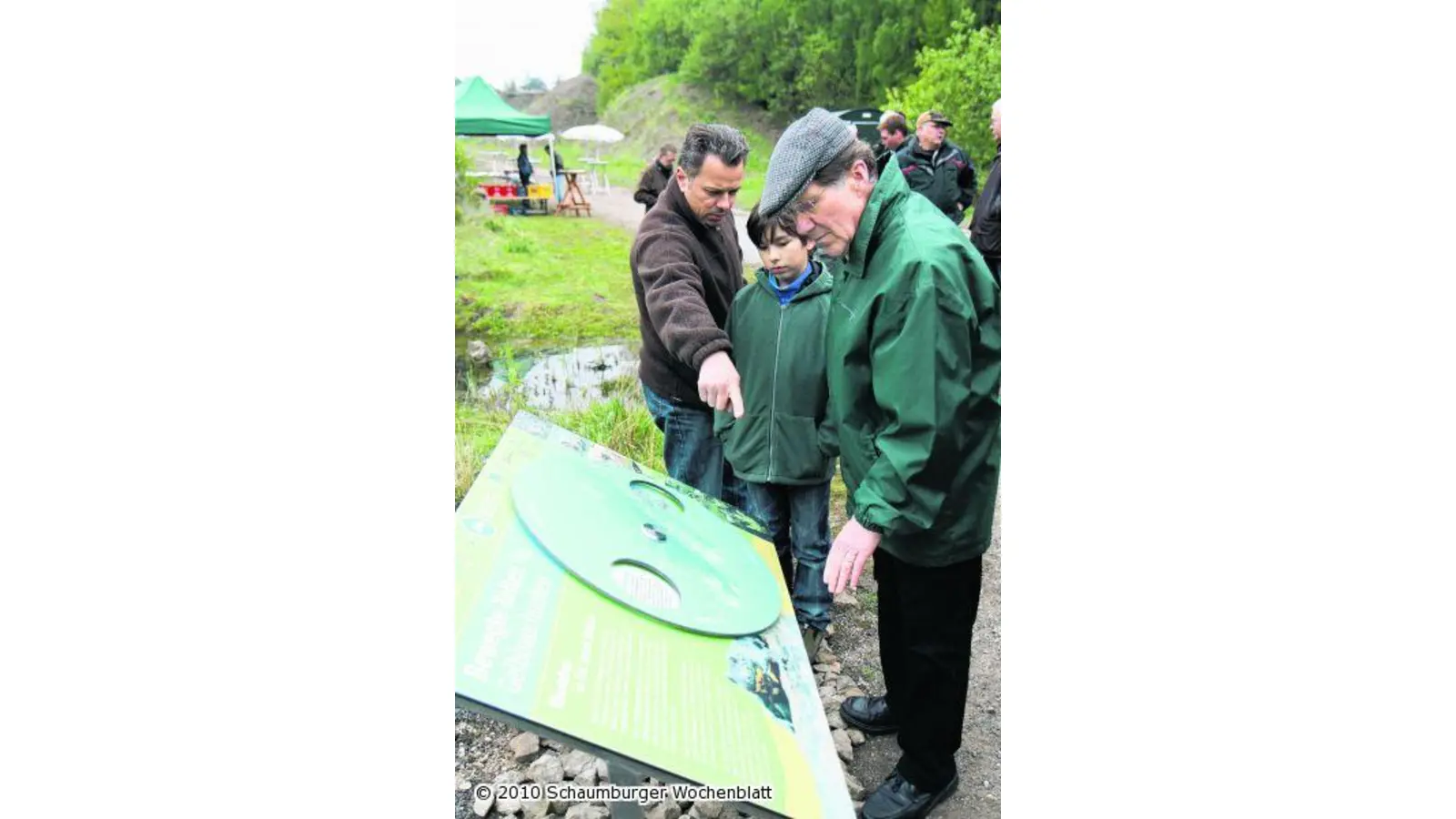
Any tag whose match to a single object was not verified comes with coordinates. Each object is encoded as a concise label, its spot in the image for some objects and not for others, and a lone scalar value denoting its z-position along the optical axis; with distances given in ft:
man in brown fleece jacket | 7.49
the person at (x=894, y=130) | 16.80
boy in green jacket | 7.87
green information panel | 4.58
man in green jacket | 5.65
